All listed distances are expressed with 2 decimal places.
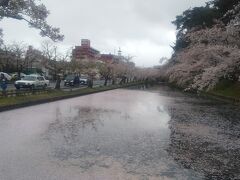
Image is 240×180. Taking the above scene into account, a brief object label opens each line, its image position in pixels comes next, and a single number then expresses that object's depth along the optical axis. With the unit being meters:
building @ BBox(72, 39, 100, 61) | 57.42
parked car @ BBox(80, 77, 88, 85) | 30.64
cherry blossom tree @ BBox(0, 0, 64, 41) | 9.76
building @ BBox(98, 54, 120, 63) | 69.78
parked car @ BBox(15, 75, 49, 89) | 17.35
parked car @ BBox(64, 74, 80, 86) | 25.36
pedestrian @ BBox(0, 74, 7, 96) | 12.88
